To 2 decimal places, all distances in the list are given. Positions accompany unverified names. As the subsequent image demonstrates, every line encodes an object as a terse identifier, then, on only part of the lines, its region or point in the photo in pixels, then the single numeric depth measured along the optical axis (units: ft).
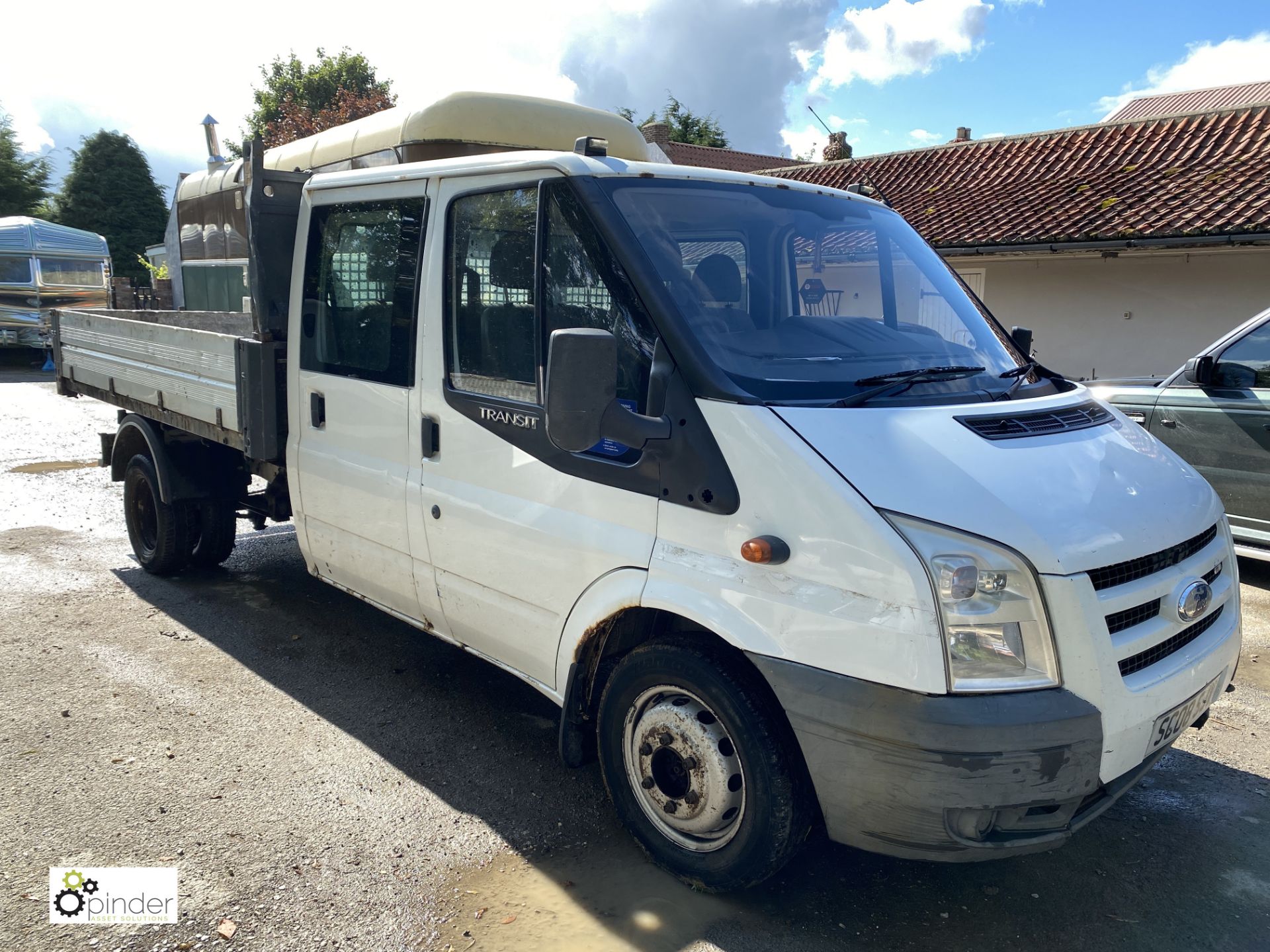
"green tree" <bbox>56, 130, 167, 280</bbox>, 152.35
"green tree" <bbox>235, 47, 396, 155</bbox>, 143.54
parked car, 19.72
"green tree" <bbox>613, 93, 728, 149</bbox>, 148.15
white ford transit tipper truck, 8.30
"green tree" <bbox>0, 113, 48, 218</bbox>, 140.26
